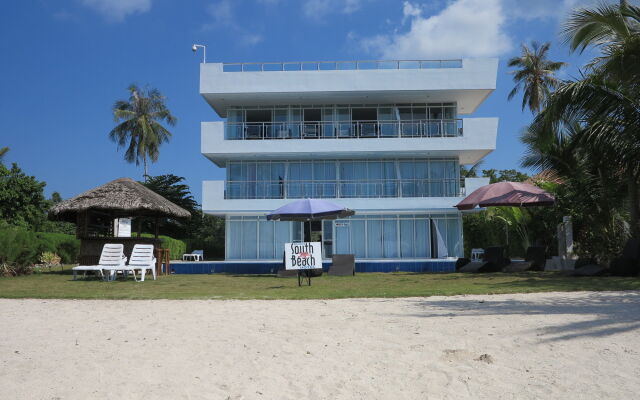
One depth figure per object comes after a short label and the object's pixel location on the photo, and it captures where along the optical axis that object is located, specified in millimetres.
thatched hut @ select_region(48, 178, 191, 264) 17953
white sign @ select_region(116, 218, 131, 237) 22969
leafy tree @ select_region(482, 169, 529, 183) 36406
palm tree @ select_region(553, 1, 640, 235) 12758
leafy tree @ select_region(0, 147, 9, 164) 33447
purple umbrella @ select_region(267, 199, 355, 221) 17469
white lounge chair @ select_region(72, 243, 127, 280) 15922
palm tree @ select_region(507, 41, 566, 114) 34750
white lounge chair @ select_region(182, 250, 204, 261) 29231
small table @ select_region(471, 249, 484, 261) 28000
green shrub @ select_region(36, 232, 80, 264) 24281
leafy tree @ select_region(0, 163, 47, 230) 28453
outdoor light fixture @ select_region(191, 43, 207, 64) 26781
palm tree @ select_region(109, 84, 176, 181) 44000
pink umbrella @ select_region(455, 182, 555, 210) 17141
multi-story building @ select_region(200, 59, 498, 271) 25250
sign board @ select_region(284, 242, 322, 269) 13117
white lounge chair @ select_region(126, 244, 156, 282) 15875
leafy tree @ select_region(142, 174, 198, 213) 41562
